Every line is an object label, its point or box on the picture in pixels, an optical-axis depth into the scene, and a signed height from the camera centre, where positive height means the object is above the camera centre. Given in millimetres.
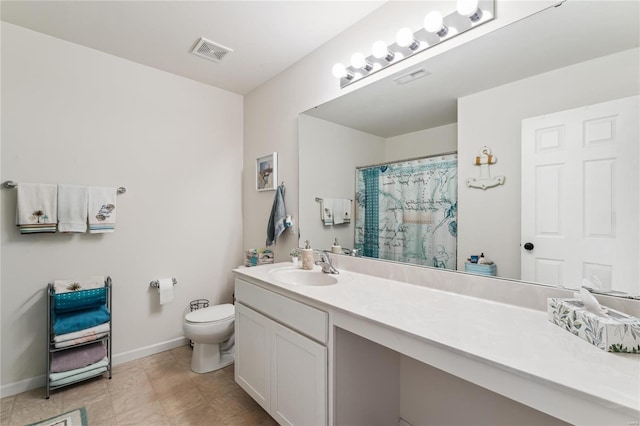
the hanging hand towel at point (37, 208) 1823 +29
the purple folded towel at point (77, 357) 1832 -974
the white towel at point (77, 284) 1962 -518
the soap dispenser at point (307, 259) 1902 -312
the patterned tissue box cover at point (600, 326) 749 -321
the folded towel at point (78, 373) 1812 -1076
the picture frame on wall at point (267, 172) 2479 +370
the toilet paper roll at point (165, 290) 2340 -649
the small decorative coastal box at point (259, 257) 2465 -389
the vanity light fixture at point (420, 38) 1259 +903
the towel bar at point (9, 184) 1833 +183
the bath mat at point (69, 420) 1575 -1186
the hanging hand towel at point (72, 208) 1969 +31
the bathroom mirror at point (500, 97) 976 +506
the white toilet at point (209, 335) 2059 -909
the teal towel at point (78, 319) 1827 -719
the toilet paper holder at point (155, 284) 2385 -603
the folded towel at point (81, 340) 1823 -854
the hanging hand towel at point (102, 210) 2078 +19
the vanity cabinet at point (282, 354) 1231 -718
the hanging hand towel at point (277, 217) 2316 -35
